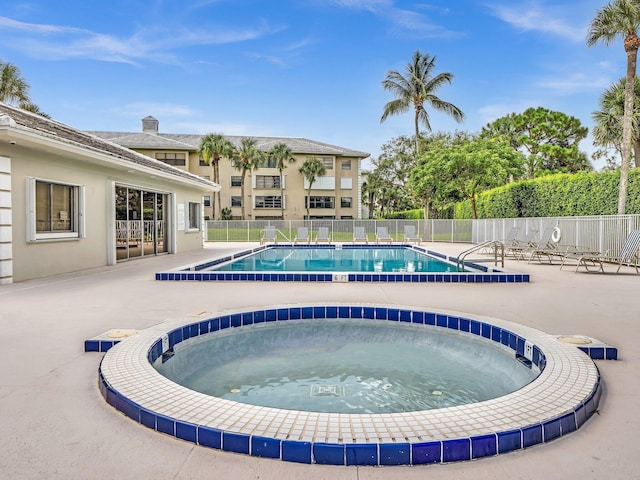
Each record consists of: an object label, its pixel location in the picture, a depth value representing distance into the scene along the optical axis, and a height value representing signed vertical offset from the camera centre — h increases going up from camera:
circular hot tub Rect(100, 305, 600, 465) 2.13 -1.07
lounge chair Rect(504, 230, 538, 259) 14.01 -0.67
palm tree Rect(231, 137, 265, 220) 35.97 +5.39
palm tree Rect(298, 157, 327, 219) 38.16 +4.71
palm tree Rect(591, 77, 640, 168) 21.62 +5.55
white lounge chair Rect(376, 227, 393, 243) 22.72 -0.60
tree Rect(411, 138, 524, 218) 24.08 +3.20
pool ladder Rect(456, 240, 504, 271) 10.69 -1.00
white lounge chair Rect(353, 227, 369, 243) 23.39 -0.57
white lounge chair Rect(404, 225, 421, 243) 23.04 -0.49
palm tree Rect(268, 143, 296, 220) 37.25 +5.86
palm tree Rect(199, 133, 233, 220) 34.47 +5.80
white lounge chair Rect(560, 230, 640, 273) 9.90 -0.73
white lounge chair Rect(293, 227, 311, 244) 21.64 -0.64
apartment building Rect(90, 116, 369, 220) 38.31 +3.84
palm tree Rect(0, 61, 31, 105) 21.23 +6.69
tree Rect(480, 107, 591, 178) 35.44 +7.30
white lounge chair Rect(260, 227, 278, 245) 23.27 -0.60
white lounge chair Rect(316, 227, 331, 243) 22.11 -0.55
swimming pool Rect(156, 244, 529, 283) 8.62 -1.17
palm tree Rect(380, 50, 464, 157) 27.38 +8.47
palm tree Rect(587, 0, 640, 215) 13.55 +6.17
